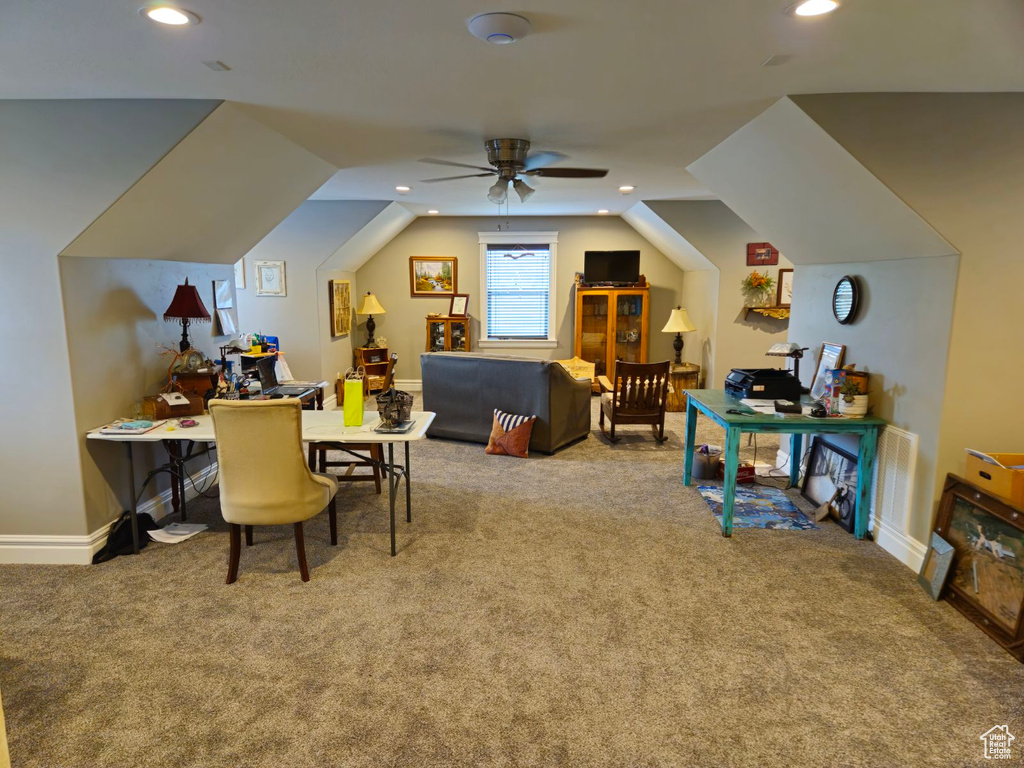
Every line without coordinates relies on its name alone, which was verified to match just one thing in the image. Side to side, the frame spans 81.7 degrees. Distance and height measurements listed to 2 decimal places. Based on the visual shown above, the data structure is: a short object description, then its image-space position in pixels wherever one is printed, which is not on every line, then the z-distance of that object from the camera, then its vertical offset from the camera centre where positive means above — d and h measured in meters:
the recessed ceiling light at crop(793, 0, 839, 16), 1.91 +0.94
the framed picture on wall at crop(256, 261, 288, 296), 6.66 +0.20
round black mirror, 3.77 +0.00
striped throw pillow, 5.23 -1.21
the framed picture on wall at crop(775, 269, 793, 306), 6.70 +0.13
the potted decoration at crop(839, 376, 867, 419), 3.53 -0.58
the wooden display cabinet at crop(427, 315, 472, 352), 8.30 -0.54
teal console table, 3.49 -0.78
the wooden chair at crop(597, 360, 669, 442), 5.55 -0.92
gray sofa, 5.24 -0.90
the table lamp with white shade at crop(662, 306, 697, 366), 7.33 -0.30
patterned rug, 3.83 -1.43
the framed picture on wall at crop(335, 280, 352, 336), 7.12 -0.12
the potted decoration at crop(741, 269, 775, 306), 6.74 +0.13
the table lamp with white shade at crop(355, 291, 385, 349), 7.90 -0.13
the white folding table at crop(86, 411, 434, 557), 3.21 -0.75
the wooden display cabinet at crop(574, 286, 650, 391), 7.99 -0.38
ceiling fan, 3.84 +0.87
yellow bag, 3.39 -0.61
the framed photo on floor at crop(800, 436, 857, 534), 3.75 -1.22
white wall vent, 3.27 -1.05
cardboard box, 2.67 -0.82
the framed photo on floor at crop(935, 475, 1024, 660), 2.53 -1.16
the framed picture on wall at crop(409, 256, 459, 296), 8.36 +0.30
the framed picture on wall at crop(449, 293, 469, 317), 8.27 -0.13
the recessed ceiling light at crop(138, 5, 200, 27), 1.94 +0.93
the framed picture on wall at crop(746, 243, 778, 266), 6.71 +0.50
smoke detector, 2.03 +0.94
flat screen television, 7.96 +0.41
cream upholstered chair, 2.82 -0.84
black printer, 4.00 -0.58
